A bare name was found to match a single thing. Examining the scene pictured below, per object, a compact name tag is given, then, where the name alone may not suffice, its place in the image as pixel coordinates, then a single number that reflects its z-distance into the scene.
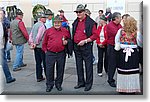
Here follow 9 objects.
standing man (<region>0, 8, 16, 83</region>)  6.63
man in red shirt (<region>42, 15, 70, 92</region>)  5.90
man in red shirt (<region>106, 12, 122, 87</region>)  6.10
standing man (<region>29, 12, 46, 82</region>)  6.65
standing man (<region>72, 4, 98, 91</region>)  5.95
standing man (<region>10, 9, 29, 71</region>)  7.86
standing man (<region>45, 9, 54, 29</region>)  6.82
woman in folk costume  5.54
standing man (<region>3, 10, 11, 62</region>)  7.76
